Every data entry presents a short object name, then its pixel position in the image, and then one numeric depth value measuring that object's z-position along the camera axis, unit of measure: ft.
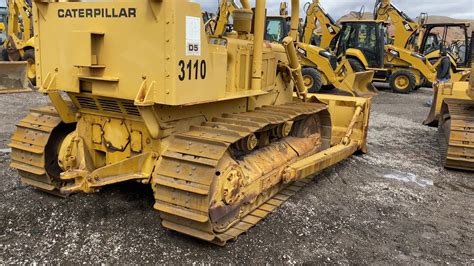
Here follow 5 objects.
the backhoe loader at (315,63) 46.37
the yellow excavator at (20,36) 49.79
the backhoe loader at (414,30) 56.39
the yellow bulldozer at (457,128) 21.29
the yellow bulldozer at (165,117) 11.57
